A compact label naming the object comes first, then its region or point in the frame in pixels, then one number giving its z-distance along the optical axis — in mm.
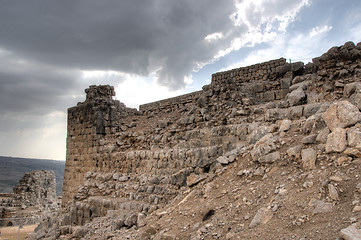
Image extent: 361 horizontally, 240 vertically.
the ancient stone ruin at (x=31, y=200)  19344
